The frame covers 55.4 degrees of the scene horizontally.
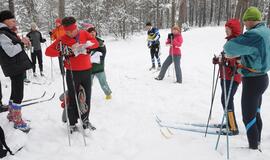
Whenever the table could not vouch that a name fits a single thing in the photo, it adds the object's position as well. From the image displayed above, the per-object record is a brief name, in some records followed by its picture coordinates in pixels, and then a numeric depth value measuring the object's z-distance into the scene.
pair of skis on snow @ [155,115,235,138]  5.01
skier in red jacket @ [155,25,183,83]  8.73
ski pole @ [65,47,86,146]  4.52
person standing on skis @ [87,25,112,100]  6.27
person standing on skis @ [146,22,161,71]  11.02
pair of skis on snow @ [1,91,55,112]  6.56
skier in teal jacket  3.56
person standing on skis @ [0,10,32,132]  4.48
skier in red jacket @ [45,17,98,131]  4.43
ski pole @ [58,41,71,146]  4.49
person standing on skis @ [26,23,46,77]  9.56
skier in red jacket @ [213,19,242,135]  4.58
